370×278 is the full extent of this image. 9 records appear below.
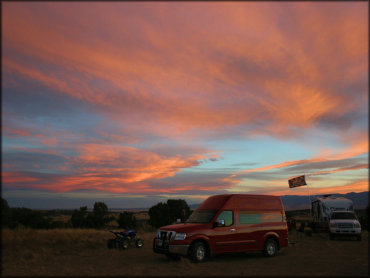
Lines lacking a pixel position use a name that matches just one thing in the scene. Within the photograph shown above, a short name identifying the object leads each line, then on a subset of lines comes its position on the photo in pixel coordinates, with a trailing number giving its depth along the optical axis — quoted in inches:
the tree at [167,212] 1707.7
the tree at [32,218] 907.0
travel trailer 1168.8
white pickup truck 912.3
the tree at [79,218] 1534.9
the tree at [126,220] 1534.9
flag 1733.9
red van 534.3
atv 727.1
